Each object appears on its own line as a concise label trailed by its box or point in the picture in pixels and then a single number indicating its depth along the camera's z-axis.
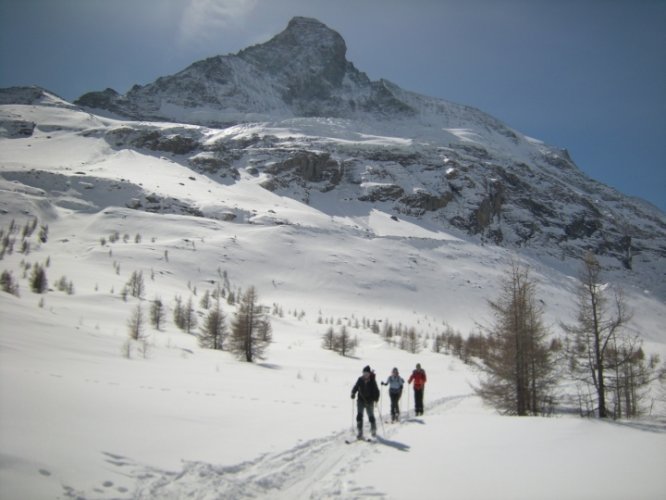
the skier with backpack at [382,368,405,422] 12.84
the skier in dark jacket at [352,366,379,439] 9.77
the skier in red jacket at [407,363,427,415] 14.22
